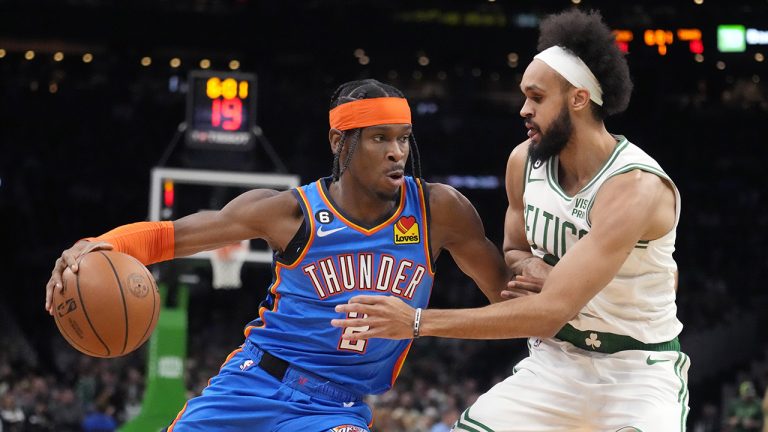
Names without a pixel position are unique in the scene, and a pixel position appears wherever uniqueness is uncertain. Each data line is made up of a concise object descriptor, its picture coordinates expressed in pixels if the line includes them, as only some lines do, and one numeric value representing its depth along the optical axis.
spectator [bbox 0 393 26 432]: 12.78
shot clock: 11.95
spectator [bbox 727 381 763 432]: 12.81
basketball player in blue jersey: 4.20
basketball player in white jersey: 3.88
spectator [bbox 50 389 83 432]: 14.18
